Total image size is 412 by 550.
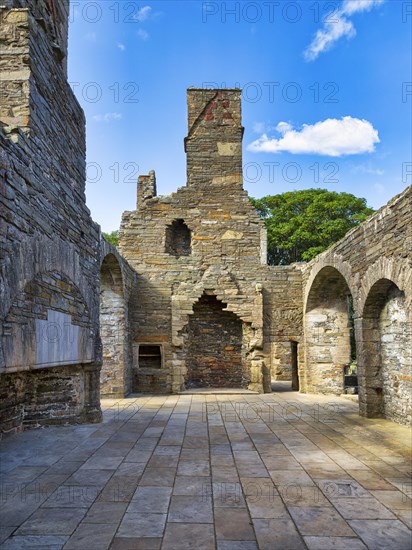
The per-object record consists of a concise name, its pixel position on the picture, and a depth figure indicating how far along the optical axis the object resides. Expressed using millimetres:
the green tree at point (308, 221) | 23297
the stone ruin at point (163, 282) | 5121
